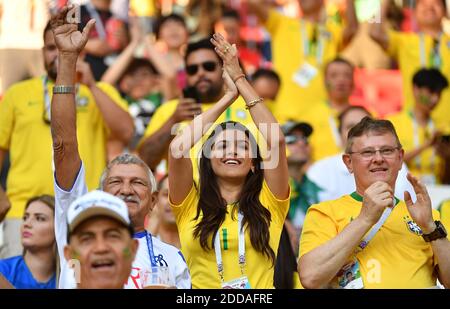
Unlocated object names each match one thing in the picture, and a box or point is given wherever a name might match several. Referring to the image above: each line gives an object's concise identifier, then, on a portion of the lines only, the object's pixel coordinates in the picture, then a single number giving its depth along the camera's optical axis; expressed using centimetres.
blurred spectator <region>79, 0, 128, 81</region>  2364
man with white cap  1042
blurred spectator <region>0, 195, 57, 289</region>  1636
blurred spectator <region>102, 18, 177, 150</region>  2316
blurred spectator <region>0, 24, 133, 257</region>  1769
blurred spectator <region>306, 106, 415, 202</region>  1933
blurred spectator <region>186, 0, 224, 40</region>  2523
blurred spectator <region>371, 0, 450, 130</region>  2319
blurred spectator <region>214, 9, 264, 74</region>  2472
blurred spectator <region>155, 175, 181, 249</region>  1708
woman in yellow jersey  1359
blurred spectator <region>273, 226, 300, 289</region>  1578
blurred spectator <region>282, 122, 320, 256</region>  1886
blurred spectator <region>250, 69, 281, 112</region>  2308
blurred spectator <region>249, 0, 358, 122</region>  2389
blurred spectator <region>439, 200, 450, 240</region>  1592
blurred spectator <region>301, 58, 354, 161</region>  2197
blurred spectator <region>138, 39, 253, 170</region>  1722
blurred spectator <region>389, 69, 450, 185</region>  2130
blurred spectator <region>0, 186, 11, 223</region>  1474
